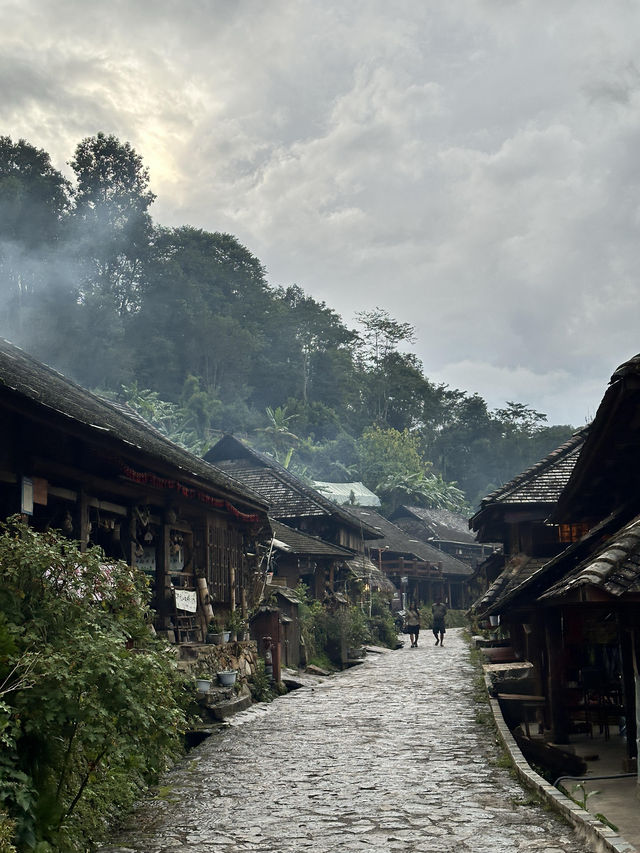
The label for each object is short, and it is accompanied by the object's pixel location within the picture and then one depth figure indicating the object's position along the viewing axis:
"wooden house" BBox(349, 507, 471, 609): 47.94
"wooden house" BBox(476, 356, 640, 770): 7.94
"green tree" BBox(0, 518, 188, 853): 6.36
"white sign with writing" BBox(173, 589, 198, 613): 15.65
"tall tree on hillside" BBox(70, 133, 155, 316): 59.62
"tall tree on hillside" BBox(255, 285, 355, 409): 72.12
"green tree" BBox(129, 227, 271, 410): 62.34
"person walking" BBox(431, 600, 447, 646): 31.67
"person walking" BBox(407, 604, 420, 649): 32.94
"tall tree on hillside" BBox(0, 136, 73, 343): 53.19
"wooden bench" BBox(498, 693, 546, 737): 14.48
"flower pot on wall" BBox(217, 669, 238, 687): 16.16
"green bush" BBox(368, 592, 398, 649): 33.78
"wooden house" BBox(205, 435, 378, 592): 34.41
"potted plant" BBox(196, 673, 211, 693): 14.92
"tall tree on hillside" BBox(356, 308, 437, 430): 85.12
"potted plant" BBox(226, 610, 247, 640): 17.98
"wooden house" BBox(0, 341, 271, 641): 10.59
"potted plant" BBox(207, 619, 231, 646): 16.92
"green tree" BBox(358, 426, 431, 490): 69.31
